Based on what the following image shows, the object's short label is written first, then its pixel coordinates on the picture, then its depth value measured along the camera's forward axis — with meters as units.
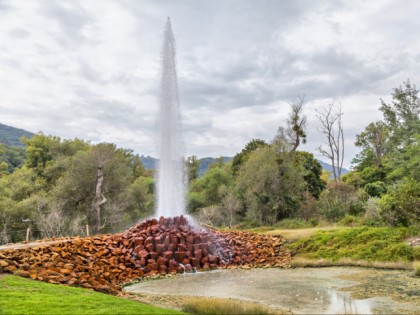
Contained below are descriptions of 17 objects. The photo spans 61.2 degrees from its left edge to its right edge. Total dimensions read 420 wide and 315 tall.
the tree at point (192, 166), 53.77
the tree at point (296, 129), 34.75
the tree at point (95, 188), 31.61
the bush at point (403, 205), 17.32
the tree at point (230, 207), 32.69
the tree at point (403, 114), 30.26
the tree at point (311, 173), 36.12
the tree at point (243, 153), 46.47
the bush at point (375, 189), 28.83
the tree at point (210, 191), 41.06
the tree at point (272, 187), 30.47
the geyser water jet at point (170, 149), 18.88
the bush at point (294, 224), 24.44
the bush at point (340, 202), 24.56
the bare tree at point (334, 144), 39.62
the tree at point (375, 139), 40.91
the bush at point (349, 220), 21.20
